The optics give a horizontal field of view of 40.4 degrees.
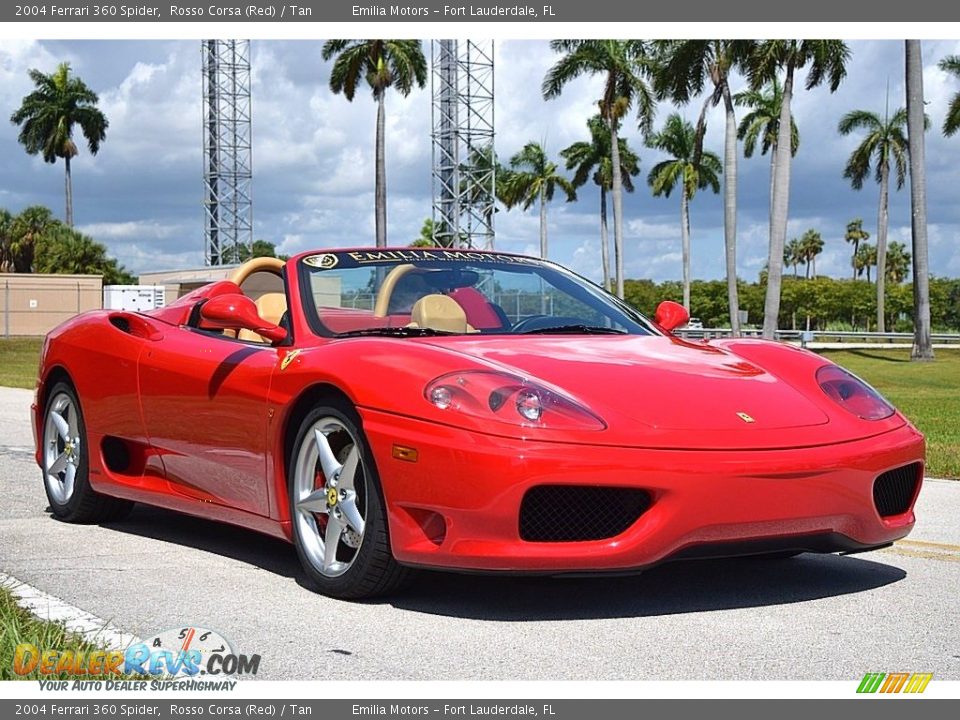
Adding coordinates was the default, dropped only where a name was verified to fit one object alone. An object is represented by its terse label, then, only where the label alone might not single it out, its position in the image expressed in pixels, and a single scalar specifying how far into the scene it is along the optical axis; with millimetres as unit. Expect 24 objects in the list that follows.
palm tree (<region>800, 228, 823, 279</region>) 140625
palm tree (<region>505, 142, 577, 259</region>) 74875
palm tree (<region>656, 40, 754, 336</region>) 39219
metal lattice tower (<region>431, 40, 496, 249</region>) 49969
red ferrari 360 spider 4180
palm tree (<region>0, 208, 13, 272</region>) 72312
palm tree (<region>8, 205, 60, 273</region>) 72062
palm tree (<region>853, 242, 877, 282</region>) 135750
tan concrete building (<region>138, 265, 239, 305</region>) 56750
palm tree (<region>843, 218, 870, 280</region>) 131125
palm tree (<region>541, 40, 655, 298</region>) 47562
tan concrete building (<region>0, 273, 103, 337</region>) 54719
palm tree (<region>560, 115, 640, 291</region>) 67938
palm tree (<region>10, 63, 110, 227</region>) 75188
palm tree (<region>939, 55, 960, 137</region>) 42944
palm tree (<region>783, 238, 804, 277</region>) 143375
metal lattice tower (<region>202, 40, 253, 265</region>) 64938
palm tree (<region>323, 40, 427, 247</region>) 43438
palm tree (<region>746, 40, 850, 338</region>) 35188
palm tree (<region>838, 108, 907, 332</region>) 64688
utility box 54000
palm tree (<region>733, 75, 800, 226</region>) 55281
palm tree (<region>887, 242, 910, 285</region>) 138500
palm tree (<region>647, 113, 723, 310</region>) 64562
